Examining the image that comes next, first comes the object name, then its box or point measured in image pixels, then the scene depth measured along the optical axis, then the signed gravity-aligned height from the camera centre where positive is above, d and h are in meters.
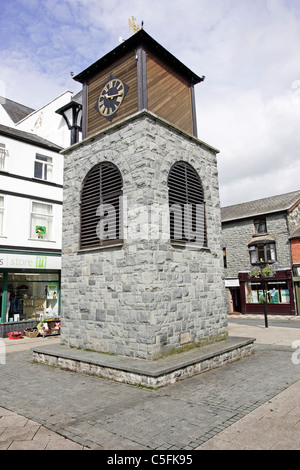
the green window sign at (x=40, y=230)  16.05 +2.97
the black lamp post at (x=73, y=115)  11.12 +6.16
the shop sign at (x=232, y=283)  27.06 +0.33
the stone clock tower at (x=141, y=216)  7.86 +2.00
